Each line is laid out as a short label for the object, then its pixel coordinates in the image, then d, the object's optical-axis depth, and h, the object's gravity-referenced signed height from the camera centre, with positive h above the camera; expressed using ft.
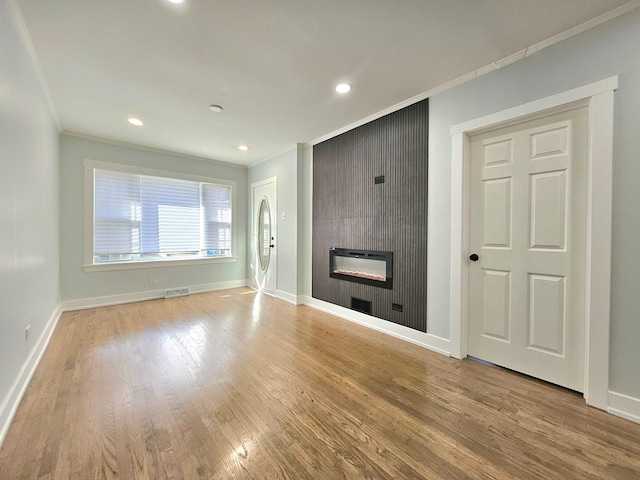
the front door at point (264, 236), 15.64 -0.02
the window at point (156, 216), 13.03 +1.08
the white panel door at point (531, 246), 6.14 -0.26
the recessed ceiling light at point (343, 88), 8.09 +4.67
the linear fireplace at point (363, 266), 9.89 -1.27
